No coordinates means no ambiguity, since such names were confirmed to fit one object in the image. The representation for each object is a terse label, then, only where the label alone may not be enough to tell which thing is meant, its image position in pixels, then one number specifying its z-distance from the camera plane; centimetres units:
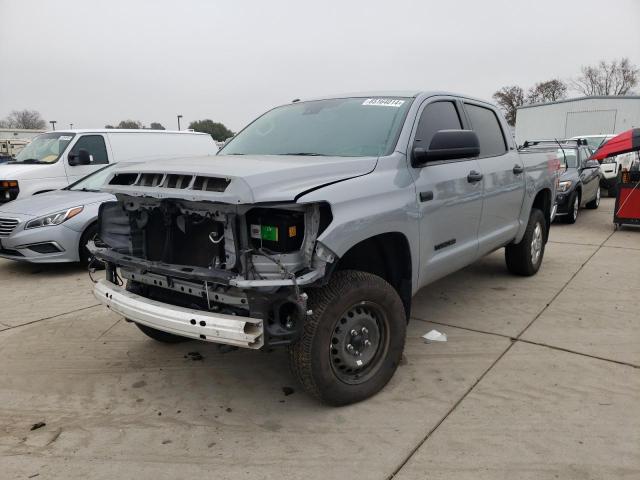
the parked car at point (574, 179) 1019
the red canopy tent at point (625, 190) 883
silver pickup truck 269
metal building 2577
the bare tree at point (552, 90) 5834
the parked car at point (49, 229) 630
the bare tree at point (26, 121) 6769
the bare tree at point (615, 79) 5352
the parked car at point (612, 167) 1501
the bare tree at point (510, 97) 5931
